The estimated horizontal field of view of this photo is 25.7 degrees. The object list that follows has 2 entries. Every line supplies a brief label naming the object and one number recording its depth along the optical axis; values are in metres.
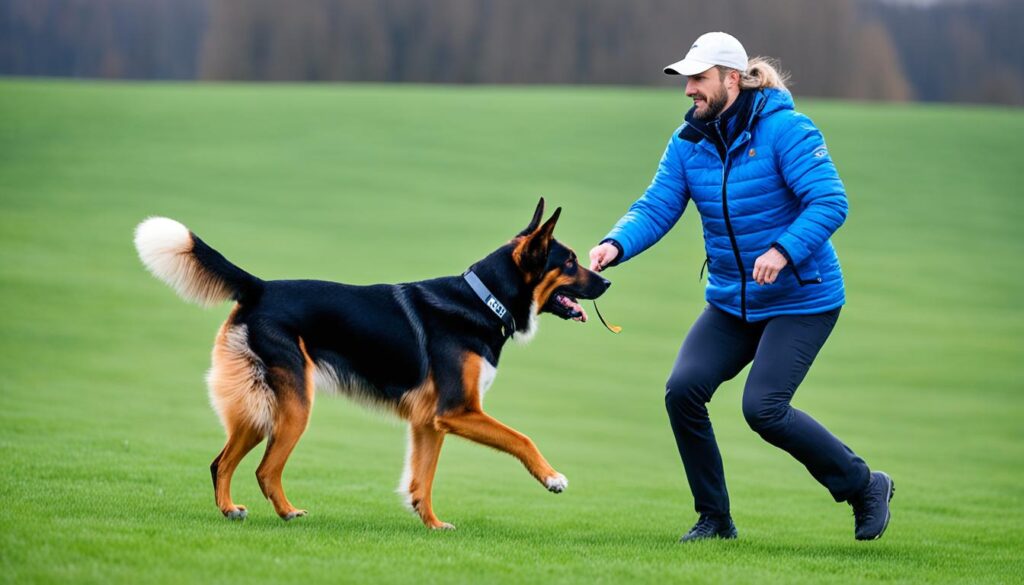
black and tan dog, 11.27
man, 10.52
